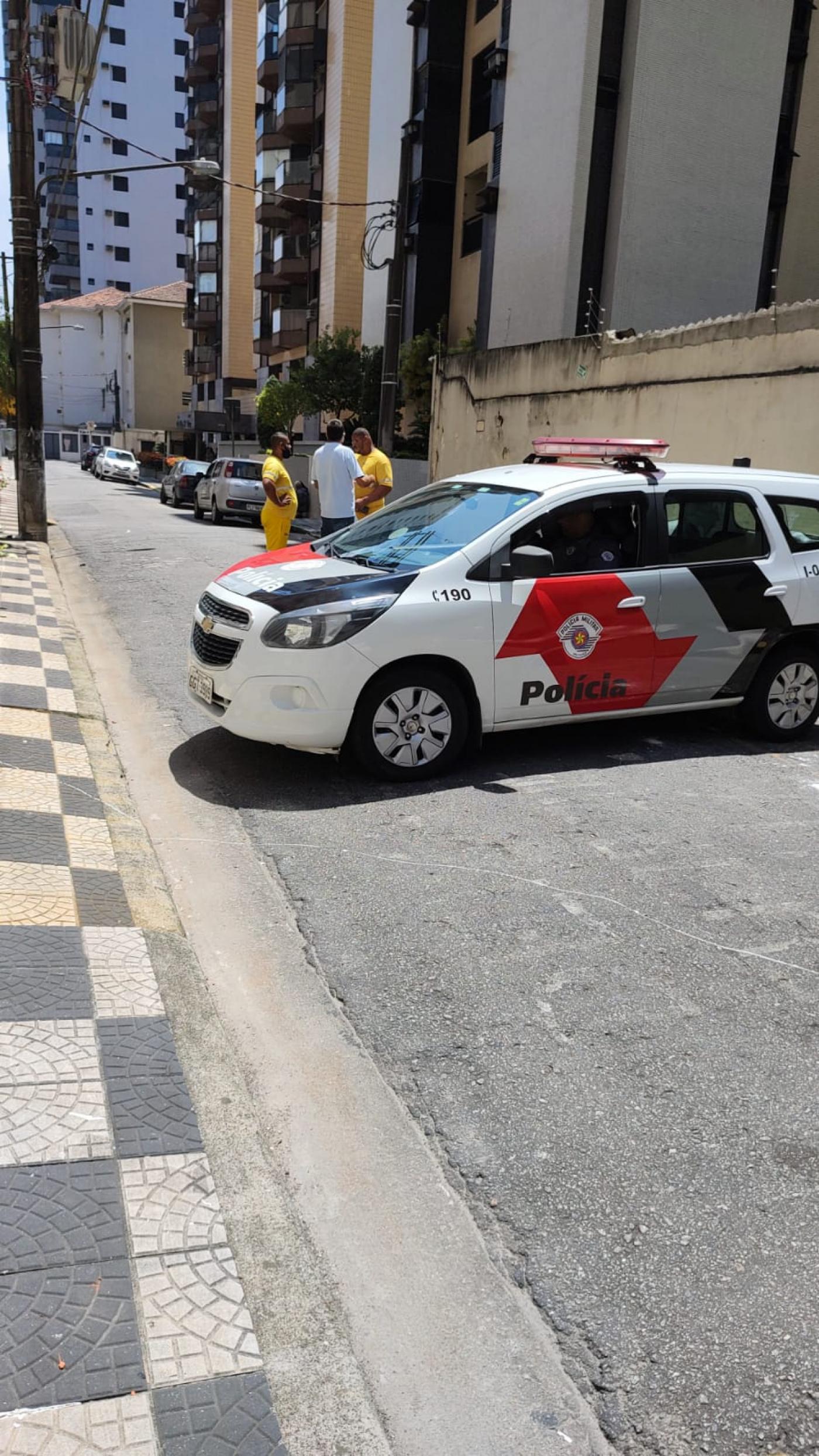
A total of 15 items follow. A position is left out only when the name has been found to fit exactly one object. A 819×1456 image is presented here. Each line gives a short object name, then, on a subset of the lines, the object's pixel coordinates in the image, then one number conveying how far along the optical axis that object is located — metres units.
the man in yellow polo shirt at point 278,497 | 10.88
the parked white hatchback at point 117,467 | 49.59
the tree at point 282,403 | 36.00
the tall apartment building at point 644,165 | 25.80
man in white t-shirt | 10.99
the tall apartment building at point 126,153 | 94.12
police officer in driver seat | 6.20
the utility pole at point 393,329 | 20.97
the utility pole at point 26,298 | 15.82
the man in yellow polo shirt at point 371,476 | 11.20
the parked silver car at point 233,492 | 26.02
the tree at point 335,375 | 35.44
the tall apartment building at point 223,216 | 59.00
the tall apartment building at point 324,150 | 38.47
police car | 5.61
